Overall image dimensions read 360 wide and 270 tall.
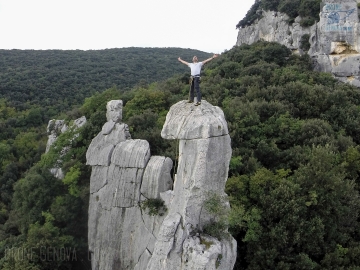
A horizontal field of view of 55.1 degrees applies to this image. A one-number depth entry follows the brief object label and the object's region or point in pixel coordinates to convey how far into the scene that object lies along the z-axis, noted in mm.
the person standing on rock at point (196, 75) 12164
